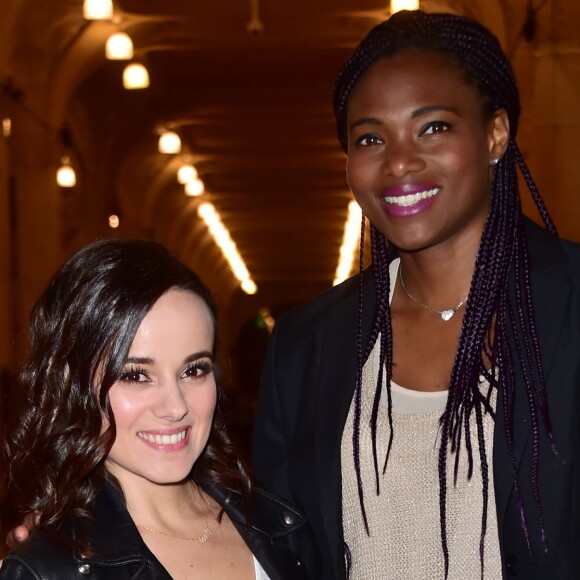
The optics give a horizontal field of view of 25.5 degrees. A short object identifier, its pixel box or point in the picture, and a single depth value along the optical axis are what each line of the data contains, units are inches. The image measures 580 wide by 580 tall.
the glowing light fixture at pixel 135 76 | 604.4
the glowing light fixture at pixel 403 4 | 478.3
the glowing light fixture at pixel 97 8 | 500.1
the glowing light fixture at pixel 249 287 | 1838.3
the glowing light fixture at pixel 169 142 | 807.1
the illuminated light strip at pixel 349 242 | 1140.6
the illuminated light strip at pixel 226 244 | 1216.4
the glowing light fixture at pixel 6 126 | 503.9
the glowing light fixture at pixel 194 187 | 1018.1
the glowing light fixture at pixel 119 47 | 565.3
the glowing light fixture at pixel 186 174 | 953.8
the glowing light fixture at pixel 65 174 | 698.2
